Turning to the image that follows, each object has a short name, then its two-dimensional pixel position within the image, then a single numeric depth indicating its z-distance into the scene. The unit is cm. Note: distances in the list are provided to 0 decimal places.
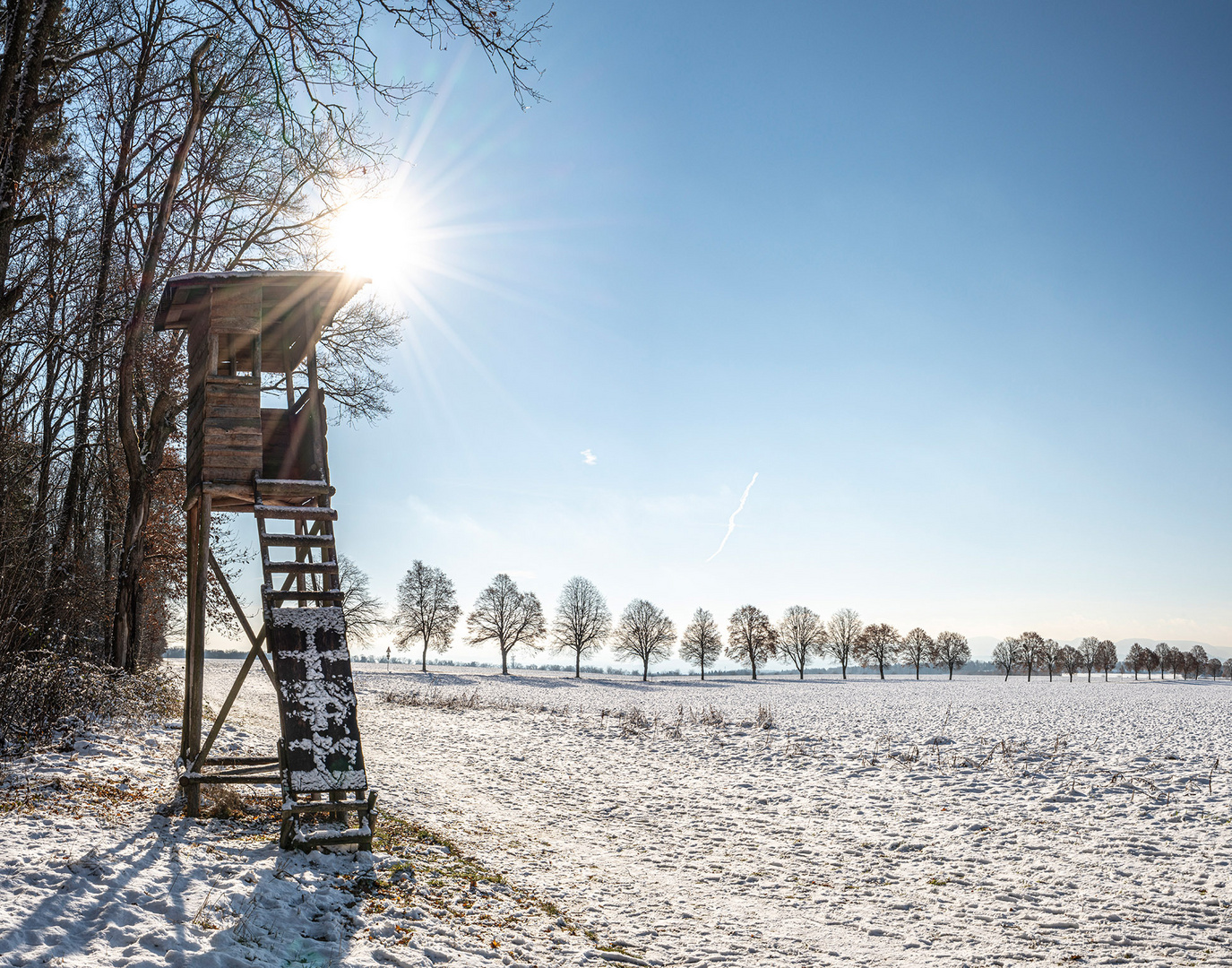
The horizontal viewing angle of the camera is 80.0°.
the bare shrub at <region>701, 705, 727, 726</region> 2202
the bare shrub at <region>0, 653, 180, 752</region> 904
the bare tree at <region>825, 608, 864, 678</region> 9569
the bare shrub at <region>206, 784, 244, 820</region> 803
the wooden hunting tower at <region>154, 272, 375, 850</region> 769
